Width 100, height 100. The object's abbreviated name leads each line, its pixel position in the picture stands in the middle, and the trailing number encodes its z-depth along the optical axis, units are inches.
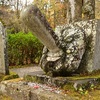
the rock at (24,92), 99.3
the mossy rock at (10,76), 202.7
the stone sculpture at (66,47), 104.3
